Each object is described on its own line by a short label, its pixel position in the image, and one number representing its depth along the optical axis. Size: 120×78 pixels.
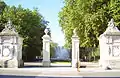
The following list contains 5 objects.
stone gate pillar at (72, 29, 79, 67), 16.87
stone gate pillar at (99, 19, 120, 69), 15.70
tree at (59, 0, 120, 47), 20.30
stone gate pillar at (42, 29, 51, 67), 17.66
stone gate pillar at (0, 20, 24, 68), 16.09
